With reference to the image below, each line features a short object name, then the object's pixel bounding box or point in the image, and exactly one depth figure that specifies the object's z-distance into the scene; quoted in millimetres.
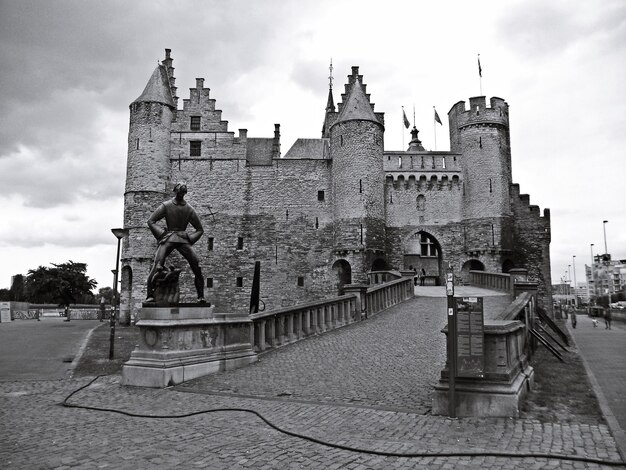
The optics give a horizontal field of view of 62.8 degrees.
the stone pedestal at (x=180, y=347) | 8906
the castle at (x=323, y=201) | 36812
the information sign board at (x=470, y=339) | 6227
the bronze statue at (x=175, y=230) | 10047
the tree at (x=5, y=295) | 87025
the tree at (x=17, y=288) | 88562
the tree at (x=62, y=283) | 47344
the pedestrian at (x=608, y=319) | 33222
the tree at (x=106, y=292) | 110762
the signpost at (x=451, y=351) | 6176
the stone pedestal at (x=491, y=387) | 6141
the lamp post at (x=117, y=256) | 16625
